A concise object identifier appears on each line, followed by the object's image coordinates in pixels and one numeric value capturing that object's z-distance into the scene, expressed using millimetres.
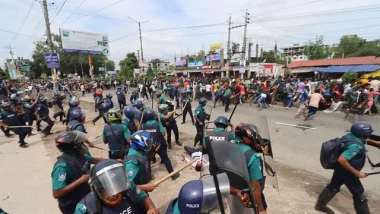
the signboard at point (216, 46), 43250
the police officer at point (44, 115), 8719
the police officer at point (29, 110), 8891
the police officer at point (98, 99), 10319
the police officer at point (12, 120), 7387
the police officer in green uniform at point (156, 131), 4332
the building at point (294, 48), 83050
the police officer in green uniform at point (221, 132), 3523
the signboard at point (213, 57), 42375
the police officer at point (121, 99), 12492
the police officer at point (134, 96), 13552
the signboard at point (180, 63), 51625
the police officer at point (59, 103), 10230
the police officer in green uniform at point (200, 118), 5977
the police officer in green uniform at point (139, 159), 2424
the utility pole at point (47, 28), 14017
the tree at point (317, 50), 49906
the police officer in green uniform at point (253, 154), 2160
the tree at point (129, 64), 55712
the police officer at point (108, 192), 1534
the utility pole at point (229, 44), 25934
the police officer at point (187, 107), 8765
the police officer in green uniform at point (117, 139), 4117
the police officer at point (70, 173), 2289
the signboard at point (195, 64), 45059
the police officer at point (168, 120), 6256
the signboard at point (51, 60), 14078
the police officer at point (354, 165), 2799
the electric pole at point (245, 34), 23975
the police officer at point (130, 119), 5218
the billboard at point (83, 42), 28828
